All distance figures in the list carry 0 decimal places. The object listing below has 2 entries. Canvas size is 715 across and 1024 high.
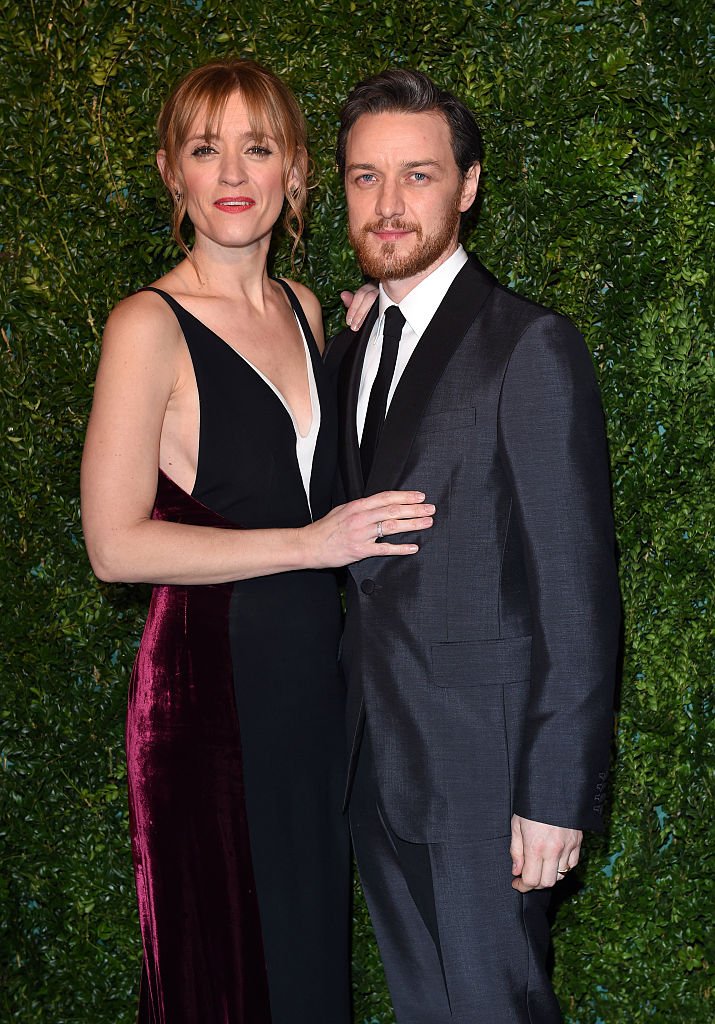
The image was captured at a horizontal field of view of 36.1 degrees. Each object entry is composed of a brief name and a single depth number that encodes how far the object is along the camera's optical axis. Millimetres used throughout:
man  2104
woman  2469
